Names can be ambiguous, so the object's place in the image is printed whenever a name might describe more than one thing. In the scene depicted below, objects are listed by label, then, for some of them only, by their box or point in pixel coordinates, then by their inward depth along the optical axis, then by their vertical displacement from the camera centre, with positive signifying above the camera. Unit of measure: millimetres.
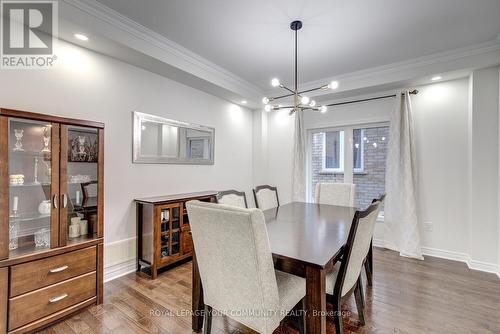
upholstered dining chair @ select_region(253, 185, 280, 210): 2873 -393
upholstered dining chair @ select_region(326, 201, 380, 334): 1417 -631
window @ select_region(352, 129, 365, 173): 3898 +294
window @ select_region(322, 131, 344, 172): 4094 +293
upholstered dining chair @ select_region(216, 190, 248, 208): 2228 -316
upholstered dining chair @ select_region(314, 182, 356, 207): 3028 -355
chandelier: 2071 +695
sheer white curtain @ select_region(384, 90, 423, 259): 3234 -258
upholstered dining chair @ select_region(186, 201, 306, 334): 1174 -545
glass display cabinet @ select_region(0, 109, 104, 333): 1612 -424
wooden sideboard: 2590 -770
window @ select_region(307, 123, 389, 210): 3756 +163
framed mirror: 2840 +353
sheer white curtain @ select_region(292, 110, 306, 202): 4219 +41
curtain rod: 3290 +1087
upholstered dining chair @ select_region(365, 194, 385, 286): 2453 -1078
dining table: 1254 -506
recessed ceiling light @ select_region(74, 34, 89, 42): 2145 +1213
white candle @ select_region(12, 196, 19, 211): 1735 -277
